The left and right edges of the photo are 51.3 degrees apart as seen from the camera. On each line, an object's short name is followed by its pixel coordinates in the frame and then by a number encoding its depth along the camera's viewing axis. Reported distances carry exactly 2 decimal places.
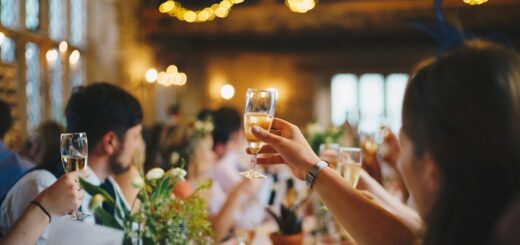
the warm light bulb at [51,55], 6.91
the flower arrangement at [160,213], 1.45
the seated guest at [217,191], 3.28
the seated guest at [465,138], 0.99
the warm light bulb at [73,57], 7.20
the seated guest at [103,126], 2.31
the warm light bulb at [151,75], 9.01
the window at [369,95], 11.98
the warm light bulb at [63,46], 6.58
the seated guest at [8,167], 3.05
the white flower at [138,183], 1.47
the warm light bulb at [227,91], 9.66
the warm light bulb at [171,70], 11.12
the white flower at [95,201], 1.38
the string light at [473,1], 4.08
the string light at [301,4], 4.62
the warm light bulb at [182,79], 11.72
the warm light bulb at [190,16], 6.86
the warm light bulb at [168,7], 6.56
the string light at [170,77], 10.89
